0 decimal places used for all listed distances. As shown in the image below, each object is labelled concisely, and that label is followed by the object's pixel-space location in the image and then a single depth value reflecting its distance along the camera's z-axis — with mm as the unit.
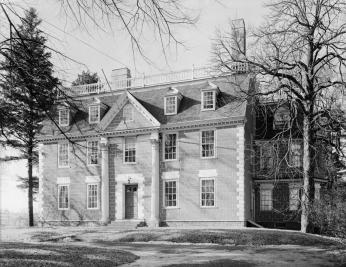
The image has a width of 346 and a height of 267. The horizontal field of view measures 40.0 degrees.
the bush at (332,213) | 12242
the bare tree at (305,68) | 22375
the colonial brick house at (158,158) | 28609
